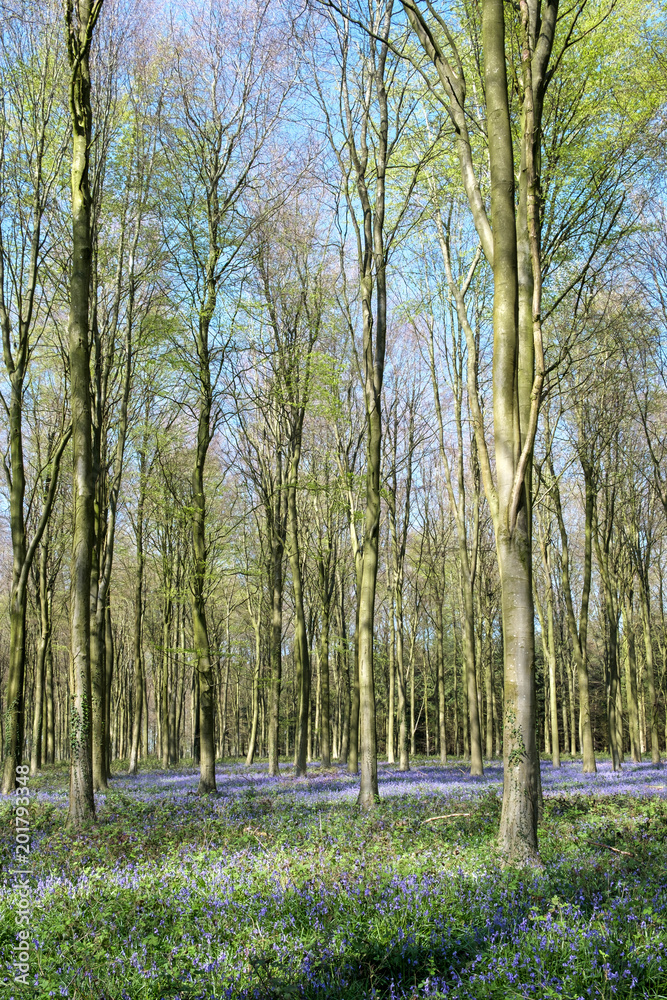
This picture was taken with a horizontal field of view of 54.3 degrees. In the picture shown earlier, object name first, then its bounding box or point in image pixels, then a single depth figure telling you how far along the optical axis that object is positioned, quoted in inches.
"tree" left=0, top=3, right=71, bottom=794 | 494.0
